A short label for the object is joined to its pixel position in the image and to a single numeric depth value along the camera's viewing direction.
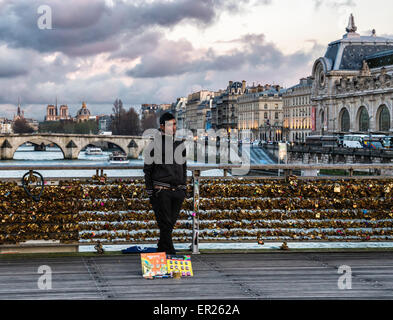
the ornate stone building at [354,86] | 62.44
